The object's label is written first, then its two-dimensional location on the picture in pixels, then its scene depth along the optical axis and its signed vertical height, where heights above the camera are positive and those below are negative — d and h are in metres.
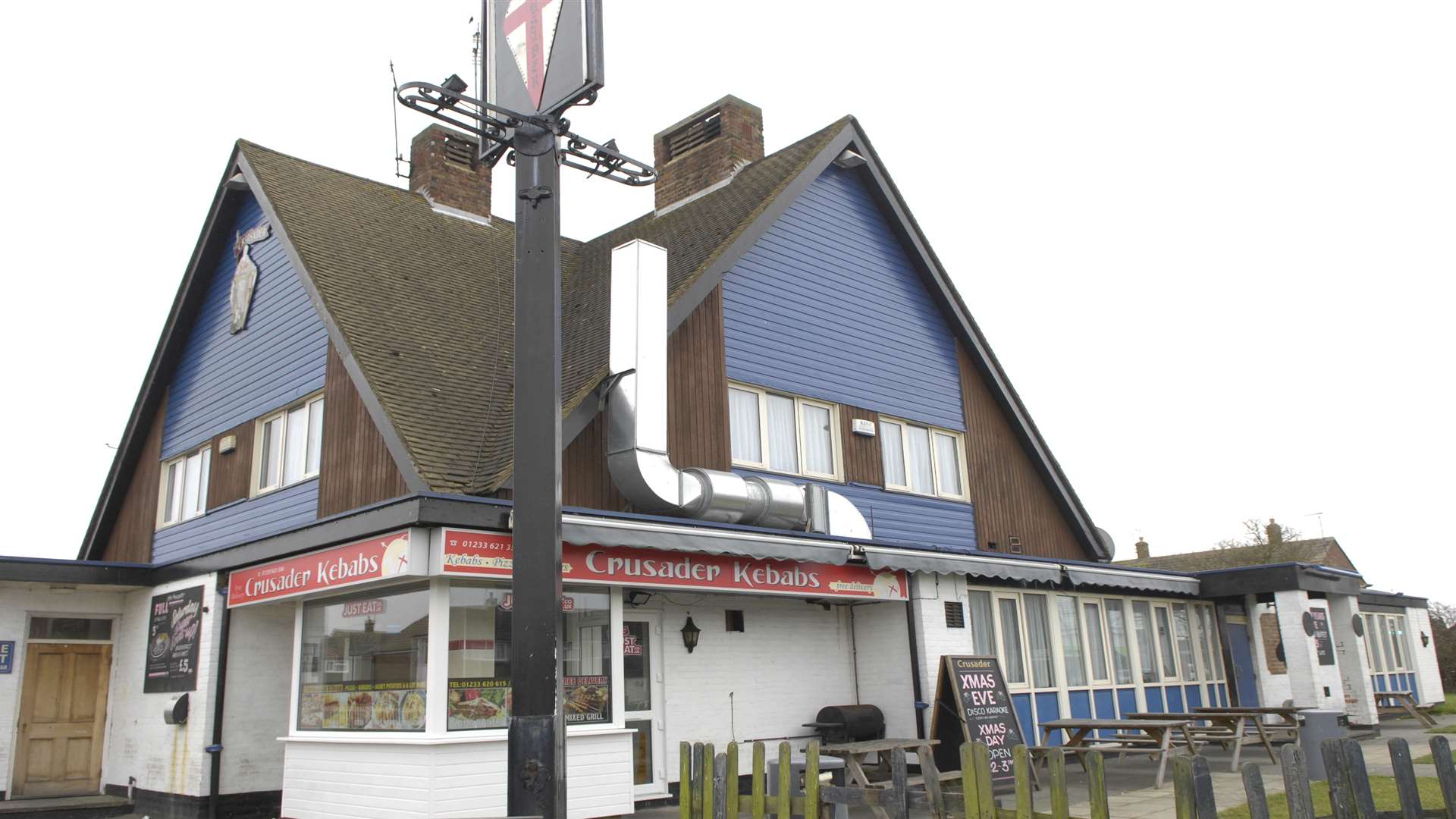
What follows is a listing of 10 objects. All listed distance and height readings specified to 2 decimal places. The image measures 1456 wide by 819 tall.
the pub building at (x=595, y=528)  10.70 +2.13
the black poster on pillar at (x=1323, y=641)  18.34 +0.69
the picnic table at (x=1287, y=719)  13.58 -0.48
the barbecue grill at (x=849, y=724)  13.32 -0.25
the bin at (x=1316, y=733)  11.58 -0.49
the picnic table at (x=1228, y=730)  12.98 -0.50
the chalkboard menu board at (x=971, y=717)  12.69 -0.22
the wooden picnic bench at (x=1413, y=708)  19.09 -0.46
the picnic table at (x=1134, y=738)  11.80 -0.50
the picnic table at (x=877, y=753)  9.68 -0.56
